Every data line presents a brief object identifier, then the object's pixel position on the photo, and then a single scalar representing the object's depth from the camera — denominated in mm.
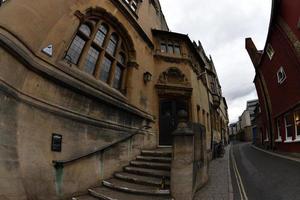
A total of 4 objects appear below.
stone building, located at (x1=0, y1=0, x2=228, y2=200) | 3820
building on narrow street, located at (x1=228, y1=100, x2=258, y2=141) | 43781
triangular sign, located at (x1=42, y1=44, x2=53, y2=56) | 4719
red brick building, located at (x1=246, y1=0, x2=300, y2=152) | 10602
